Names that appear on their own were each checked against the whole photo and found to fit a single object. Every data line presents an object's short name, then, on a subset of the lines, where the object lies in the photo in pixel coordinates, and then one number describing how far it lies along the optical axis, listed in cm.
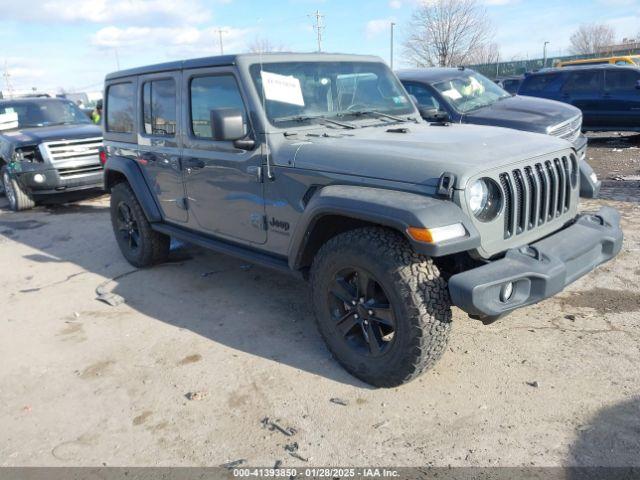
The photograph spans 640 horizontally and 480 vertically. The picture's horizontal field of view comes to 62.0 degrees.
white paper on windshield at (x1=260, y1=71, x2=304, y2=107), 368
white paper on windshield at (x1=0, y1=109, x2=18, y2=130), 945
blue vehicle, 1151
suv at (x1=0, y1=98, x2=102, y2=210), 866
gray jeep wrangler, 275
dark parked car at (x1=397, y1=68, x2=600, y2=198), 707
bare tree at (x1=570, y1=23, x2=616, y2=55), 5489
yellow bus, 1750
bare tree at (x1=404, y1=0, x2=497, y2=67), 3281
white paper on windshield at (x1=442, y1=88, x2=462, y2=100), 770
